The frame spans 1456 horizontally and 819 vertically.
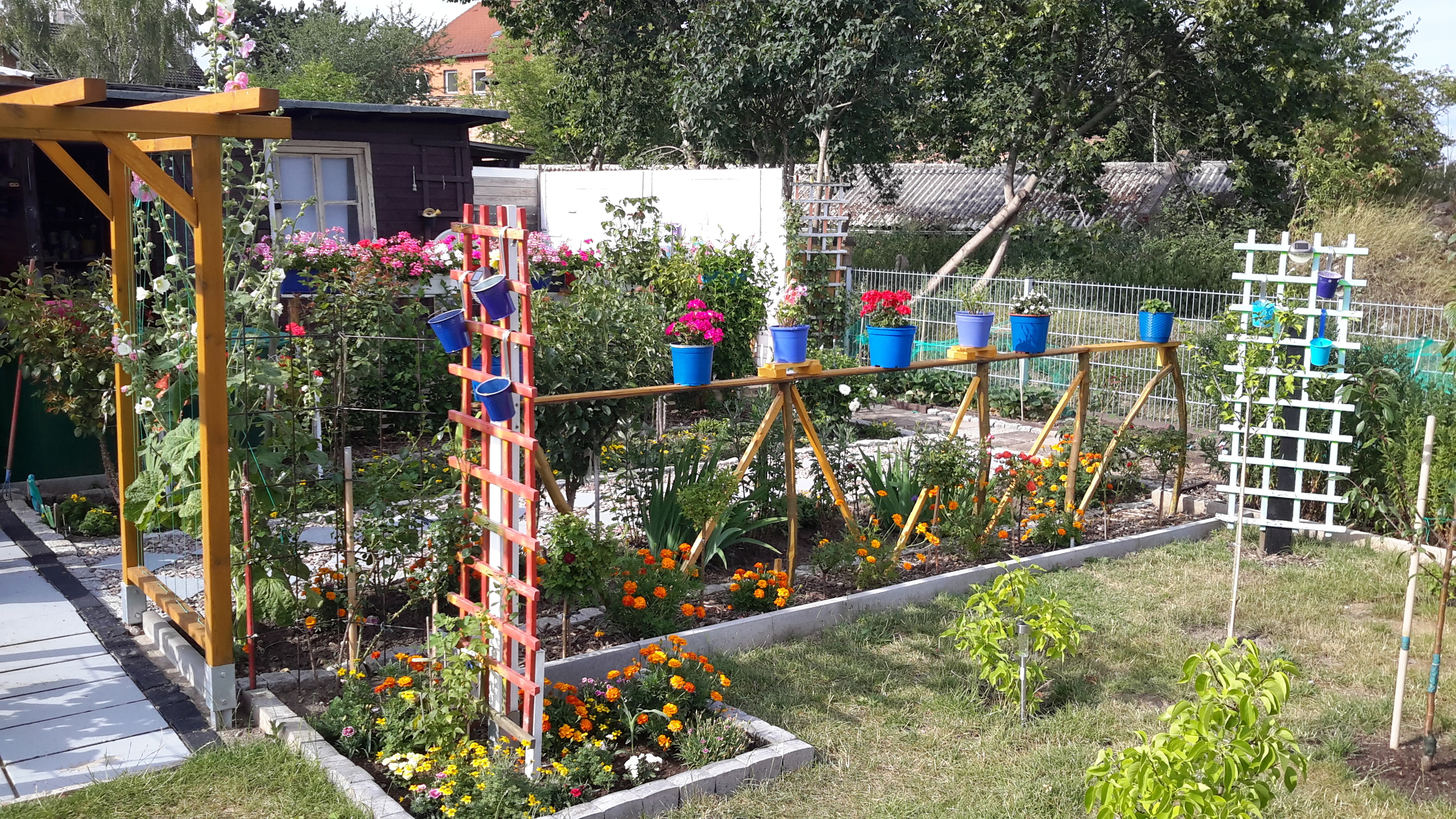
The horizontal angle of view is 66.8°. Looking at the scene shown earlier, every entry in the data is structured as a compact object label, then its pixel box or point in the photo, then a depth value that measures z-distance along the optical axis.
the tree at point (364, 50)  30.25
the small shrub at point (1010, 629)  4.04
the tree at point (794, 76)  13.09
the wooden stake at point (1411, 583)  3.73
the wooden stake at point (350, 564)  4.08
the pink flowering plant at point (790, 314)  5.42
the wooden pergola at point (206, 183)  3.49
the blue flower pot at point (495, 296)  3.31
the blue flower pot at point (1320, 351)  6.22
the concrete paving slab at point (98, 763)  3.47
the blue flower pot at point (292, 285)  8.97
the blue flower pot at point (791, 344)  5.18
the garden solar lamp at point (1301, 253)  5.84
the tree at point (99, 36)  28.86
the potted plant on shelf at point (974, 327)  5.83
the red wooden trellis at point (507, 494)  3.38
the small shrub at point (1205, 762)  2.62
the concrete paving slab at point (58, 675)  4.15
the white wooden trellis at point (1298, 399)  6.05
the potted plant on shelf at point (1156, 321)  6.56
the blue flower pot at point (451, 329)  3.60
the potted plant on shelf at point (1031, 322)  6.08
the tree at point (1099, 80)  14.59
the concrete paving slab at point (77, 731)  3.68
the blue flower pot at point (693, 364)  4.89
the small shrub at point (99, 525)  6.08
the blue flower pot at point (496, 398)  3.36
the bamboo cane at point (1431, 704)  3.69
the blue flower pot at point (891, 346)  5.58
